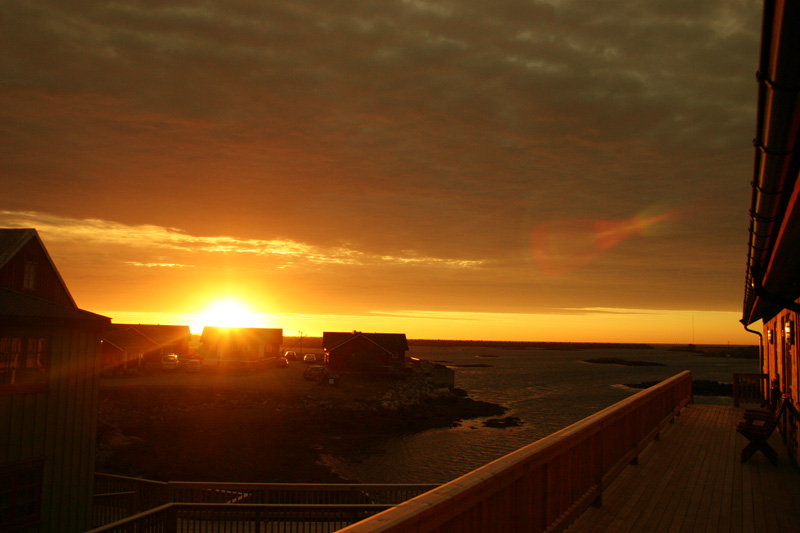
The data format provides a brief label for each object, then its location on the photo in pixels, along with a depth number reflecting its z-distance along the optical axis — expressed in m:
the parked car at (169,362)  59.50
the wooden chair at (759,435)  9.52
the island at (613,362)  160.35
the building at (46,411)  12.52
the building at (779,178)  2.82
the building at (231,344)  71.56
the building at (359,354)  64.69
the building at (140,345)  54.06
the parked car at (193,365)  60.78
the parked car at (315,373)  55.71
